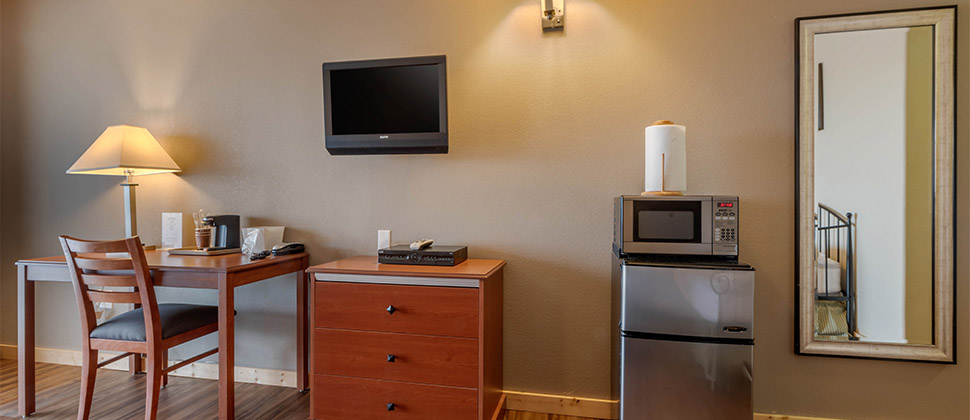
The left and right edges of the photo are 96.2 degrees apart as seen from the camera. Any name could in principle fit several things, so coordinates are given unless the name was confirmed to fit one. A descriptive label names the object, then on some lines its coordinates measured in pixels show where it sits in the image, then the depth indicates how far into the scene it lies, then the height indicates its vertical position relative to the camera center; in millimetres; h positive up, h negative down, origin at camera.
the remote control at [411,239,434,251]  2067 -176
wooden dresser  1843 -587
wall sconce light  2197 +986
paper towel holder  1912 +164
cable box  1978 -222
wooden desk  1979 -353
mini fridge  1621 -502
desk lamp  2373 +274
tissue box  2371 -174
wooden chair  1936 -529
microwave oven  1767 -71
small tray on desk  2383 -245
